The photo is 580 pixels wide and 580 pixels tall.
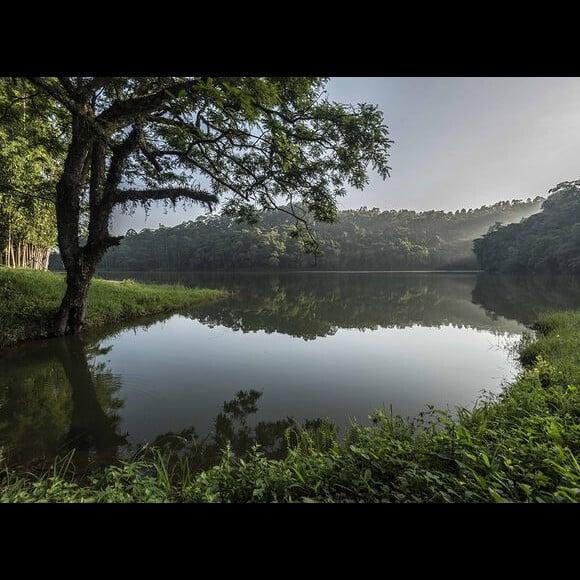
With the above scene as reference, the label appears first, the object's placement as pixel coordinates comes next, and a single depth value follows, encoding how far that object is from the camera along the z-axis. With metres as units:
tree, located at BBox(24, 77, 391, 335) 7.13
